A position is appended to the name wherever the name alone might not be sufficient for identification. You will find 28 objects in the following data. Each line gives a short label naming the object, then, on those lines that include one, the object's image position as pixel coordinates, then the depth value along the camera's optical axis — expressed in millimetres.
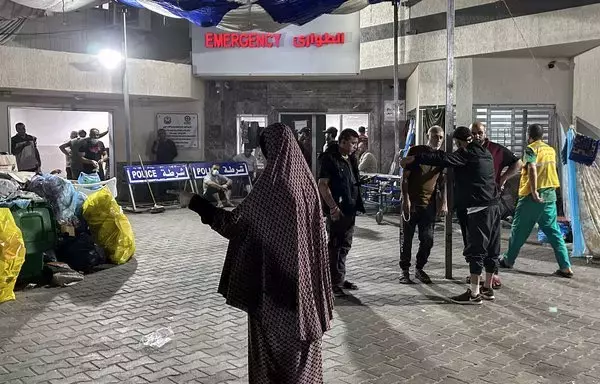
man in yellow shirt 7027
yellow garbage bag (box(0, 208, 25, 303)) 5945
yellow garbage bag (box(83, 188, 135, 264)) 7828
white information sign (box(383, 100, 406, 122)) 15885
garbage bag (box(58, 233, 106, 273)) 7438
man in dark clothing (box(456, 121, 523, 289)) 6325
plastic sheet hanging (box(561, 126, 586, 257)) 8016
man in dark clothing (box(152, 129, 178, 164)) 15992
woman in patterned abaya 3053
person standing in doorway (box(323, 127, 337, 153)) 8209
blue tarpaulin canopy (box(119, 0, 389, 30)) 7770
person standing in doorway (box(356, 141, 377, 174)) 12852
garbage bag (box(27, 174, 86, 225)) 7547
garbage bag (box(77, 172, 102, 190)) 10258
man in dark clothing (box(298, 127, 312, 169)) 12192
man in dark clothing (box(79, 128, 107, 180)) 13414
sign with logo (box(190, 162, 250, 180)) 14984
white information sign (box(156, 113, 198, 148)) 16562
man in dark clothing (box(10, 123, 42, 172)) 13508
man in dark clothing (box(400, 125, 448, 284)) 6566
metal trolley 11648
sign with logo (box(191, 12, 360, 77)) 14742
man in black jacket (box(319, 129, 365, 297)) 6141
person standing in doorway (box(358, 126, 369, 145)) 14044
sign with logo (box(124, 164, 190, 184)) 13891
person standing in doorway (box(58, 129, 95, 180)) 13525
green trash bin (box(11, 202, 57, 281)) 6617
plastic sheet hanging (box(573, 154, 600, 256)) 7895
